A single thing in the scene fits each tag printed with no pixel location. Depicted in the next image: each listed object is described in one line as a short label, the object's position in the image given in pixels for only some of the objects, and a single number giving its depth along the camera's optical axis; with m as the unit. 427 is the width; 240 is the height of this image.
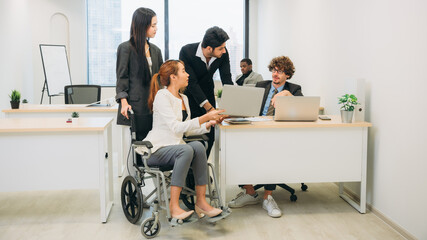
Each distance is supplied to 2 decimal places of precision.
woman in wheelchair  2.63
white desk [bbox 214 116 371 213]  2.99
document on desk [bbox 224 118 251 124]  3.01
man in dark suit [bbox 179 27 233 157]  3.10
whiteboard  6.97
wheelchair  2.61
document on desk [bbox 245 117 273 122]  3.19
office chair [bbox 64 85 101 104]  5.46
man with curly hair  3.25
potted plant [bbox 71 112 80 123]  3.14
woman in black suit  3.04
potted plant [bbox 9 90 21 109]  4.20
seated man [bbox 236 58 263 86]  6.27
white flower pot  3.06
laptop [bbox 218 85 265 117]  2.76
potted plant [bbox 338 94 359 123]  3.07
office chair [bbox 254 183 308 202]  3.43
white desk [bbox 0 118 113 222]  2.83
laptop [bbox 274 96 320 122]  3.09
